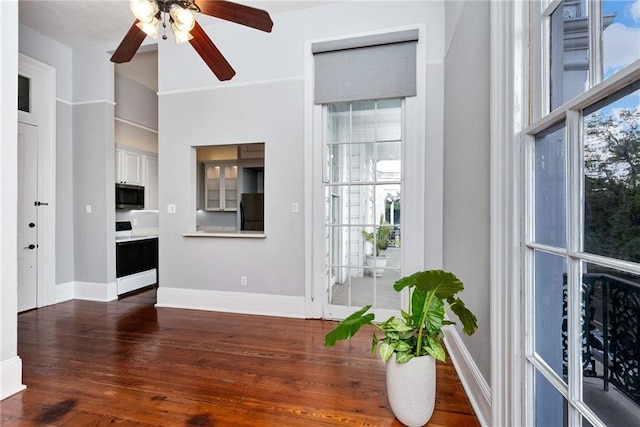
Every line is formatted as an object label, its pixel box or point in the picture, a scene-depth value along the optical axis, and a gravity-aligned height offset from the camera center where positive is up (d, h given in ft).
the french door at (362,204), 10.46 +0.24
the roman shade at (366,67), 10.00 +4.75
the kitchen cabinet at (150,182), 17.07 +1.59
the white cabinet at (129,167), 15.13 +2.24
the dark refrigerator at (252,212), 19.11 -0.07
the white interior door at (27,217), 11.77 -0.25
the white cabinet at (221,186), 20.24 +1.63
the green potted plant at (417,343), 5.21 -2.27
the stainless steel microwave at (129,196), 14.53 +0.69
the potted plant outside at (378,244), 10.53 -1.11
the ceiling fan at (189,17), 6.16 +3.94
